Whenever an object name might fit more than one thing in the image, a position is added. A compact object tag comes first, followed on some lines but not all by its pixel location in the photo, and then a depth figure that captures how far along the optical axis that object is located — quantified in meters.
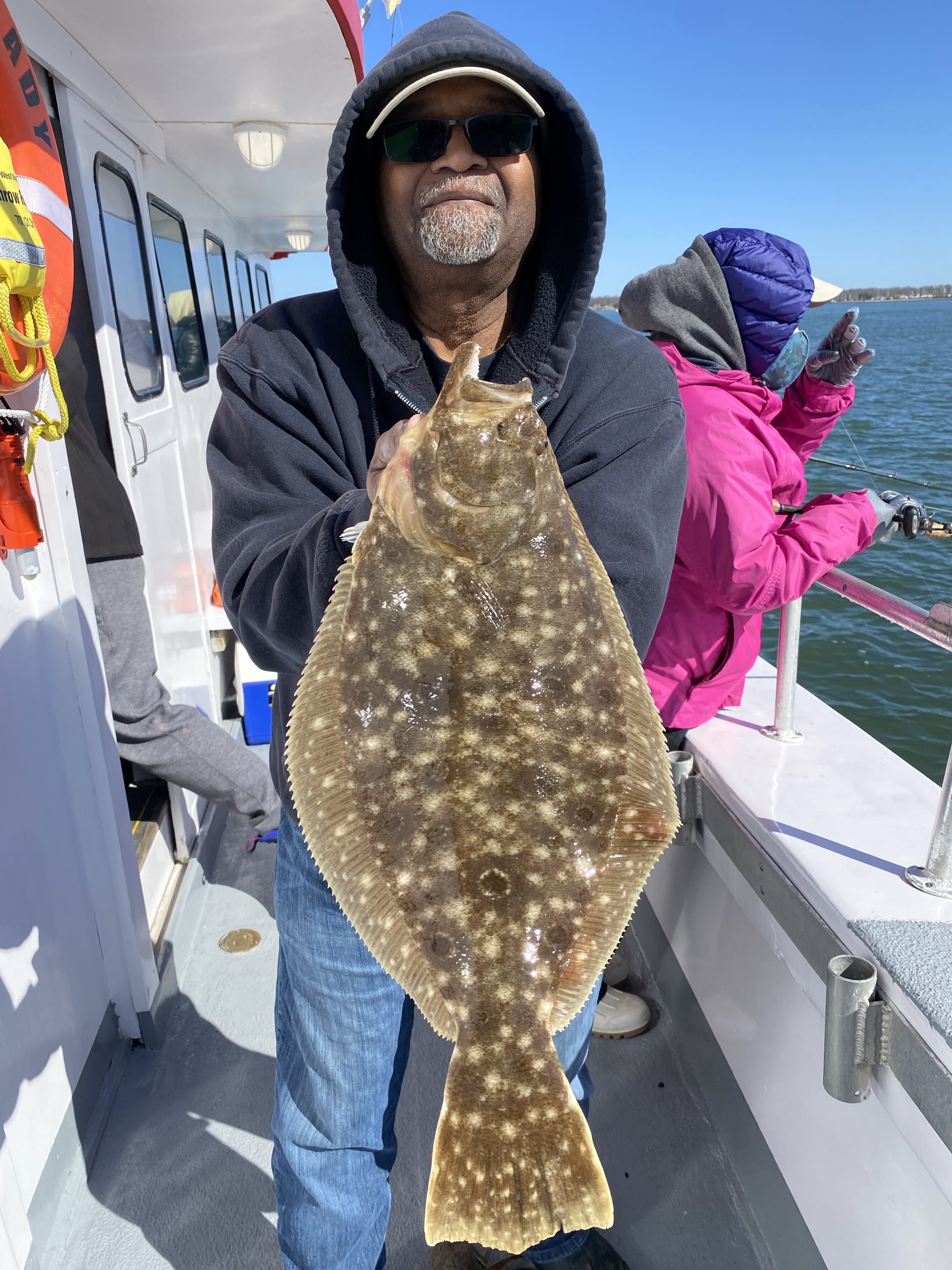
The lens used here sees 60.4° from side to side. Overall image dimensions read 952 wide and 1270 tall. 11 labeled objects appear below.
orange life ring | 2.22
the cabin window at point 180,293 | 5.37
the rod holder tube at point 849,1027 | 1.94
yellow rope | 1.88
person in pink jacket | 2.60
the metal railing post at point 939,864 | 2.16
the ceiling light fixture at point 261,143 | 5.32
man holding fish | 1.77
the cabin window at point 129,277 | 4.04
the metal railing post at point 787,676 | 3.00
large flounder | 1.35
